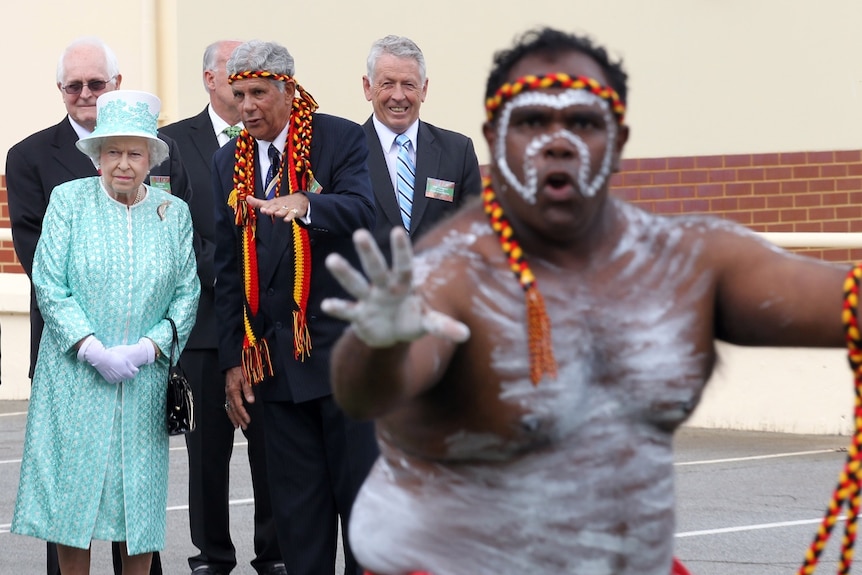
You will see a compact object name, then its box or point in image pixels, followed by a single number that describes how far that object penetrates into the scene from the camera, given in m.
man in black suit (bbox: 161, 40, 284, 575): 12.61
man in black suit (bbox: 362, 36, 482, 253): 12.13
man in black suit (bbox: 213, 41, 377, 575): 10.64
